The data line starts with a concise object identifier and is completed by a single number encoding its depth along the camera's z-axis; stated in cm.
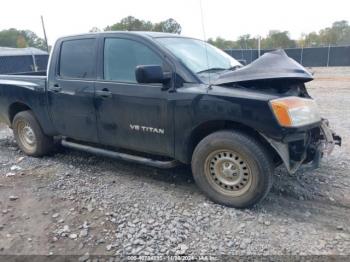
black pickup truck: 360
